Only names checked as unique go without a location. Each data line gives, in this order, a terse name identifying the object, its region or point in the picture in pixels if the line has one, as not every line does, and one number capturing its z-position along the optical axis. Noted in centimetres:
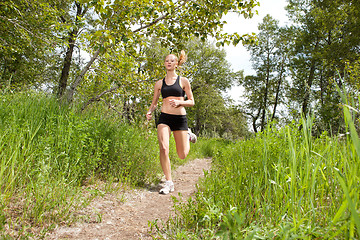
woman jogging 440
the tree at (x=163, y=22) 344
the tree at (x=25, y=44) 772
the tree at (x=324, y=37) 1636
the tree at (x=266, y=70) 2664
